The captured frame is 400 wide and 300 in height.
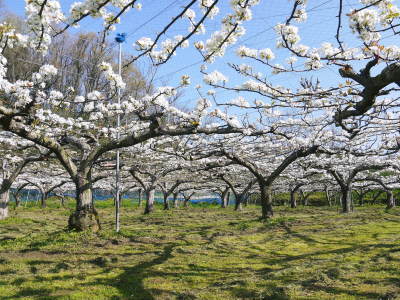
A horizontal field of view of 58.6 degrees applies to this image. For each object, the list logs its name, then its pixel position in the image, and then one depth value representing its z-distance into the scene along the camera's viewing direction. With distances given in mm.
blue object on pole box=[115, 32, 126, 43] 8826
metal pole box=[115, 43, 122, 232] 9486
